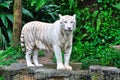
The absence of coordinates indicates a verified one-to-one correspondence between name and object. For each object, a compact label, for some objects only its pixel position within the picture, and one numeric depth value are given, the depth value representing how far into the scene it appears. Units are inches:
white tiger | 354.8
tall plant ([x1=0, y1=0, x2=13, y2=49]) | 555.5
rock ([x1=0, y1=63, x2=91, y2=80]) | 356.2
